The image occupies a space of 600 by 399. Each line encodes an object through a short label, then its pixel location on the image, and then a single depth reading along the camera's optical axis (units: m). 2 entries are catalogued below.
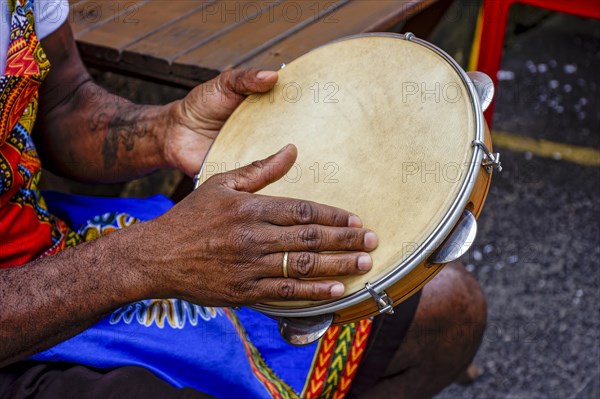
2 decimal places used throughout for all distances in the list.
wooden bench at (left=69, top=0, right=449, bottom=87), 2.52
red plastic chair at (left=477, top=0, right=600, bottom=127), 2.79
